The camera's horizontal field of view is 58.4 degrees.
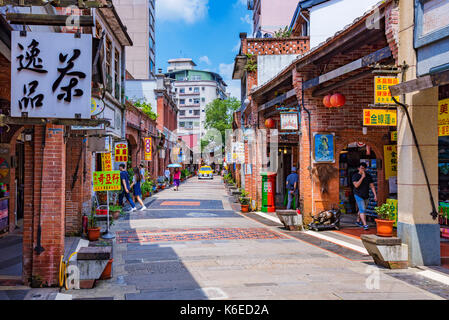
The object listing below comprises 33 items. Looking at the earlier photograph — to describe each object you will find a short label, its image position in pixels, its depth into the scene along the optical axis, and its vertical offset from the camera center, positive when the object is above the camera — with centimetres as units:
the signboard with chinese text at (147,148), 2400 +105
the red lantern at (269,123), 1741 +184
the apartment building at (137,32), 4794 +1606
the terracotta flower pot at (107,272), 666 -178
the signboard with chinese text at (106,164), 1127 +4
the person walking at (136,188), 1709 -99
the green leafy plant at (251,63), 1972 +506
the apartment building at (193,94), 8012 +1434
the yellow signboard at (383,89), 756 +144
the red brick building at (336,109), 992 +180
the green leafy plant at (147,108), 2889 +420
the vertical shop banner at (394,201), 930 -90
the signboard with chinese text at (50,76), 563 +128
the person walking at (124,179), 1526 -52
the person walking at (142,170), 2293 -29
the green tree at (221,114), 5847 +764
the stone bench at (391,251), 735 -158
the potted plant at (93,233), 1019 -172
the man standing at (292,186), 1508 -78
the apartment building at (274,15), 2817 +1062
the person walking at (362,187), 1165 -64
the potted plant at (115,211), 1309 -150
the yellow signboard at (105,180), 1011 -36
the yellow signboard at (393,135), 1187 +88
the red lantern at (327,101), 1130 +183
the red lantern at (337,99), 1097 +181
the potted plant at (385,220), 780 -107
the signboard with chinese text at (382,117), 828 +99
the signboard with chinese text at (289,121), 1255 +139
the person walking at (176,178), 2846 -89
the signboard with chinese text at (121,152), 1343 +44
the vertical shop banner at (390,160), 1231 +16
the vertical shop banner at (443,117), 891 +108
